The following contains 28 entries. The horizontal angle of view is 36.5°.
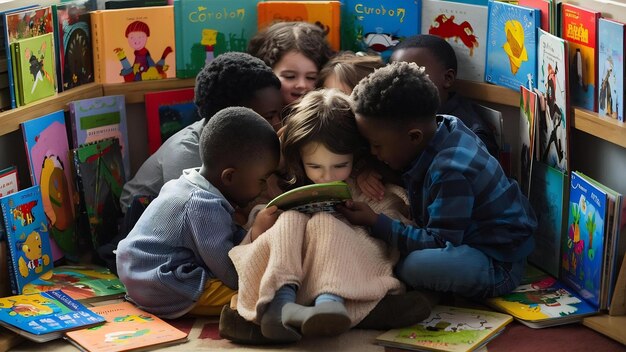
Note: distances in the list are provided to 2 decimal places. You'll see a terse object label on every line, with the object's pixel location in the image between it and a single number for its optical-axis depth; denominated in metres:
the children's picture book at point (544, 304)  2.15
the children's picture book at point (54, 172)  2.50
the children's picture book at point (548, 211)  2.33
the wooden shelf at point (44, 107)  2.42
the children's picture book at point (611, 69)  2.09
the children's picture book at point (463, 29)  2.66
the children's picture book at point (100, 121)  2.66
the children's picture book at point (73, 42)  2.64
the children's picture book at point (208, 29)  2.80
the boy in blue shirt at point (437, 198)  2.16
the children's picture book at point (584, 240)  2.15
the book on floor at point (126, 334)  2.03
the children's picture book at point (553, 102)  2.26
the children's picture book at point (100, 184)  2.66
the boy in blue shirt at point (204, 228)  2.17
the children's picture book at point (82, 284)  2.38
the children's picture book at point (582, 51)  2.20
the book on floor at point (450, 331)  2.00
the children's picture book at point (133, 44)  2.75
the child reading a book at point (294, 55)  2.71
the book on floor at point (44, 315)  2.08
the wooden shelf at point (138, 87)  2.80
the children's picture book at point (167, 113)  2.82
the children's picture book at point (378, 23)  2.78
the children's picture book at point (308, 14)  2.85
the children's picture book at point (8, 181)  2.39
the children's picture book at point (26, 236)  2.37
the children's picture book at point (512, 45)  2.43
